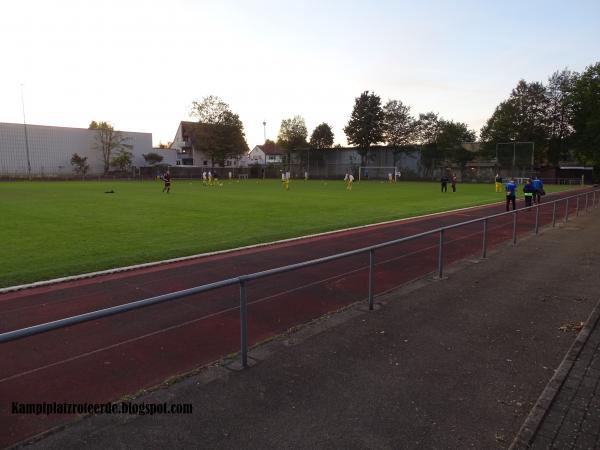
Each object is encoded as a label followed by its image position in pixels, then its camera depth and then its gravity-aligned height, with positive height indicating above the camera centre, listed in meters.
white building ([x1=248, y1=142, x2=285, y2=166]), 116.94 +2.92
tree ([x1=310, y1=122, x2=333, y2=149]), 87.81 +5.50
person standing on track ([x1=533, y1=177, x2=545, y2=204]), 21.51 -1.20
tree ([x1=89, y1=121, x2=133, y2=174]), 69.69 +4.12
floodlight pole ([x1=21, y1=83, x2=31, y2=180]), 62.87 +2.99
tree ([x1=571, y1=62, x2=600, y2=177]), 61.29 +6.45
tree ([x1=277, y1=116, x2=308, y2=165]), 88.00 +6.61
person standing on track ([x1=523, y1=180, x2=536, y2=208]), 20.20 -1.30
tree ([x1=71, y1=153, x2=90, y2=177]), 65.69 +0.27
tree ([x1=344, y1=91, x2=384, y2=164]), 74.25 +6.72
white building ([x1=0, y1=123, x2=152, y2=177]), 62.06 +2.67
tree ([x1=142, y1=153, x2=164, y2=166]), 74.19 +1.32
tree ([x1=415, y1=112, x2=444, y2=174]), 74.82 +5.74
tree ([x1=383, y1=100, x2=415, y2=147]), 74.81 +6.44
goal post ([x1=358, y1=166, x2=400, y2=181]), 71.19 -1.36
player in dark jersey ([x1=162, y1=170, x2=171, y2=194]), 32.31 -1.03
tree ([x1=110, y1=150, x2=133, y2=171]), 69.94 +0.83
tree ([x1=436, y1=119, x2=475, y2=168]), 66.31 +2.82
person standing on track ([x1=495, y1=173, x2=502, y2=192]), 39.30 -1.85
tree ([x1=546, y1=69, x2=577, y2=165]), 67.69 +7.48
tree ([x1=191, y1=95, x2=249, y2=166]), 74.31 +5.60
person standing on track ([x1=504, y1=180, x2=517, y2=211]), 19.83 -1.27
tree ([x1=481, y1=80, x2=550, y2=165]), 68.69 +6.52
